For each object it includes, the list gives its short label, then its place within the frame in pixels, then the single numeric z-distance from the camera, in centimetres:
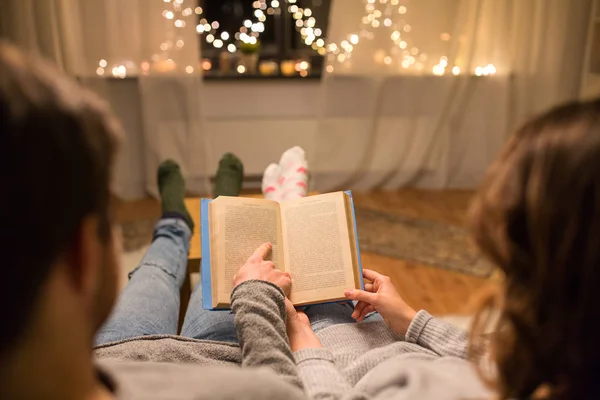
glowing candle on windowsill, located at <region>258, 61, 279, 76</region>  287
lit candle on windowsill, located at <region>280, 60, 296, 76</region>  292
